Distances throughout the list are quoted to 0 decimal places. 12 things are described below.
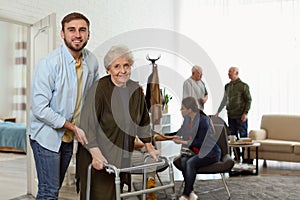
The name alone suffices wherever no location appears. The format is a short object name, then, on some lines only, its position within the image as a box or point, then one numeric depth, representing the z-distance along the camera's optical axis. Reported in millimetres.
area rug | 4430
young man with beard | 2234
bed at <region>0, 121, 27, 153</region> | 7680
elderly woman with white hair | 2285
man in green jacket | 6809
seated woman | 4039
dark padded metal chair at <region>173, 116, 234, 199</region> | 4102
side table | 5594
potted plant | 7008
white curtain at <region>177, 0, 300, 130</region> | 7707
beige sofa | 6062
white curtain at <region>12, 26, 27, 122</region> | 9688
